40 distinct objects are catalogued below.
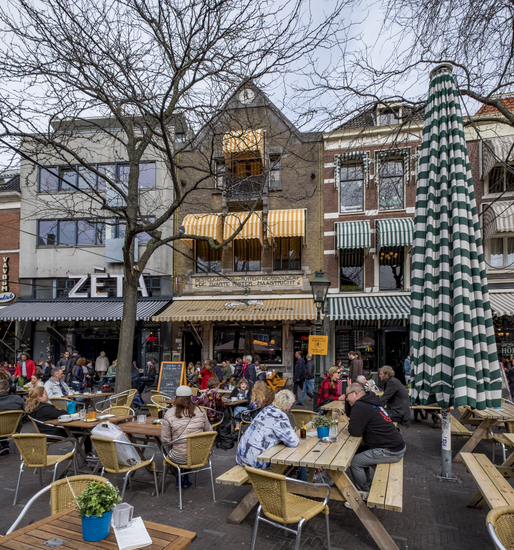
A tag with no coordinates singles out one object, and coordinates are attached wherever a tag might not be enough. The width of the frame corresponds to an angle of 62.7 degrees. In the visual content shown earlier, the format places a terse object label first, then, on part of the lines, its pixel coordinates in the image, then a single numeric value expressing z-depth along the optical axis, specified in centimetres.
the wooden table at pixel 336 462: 398
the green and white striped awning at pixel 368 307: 1505
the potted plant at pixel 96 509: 256
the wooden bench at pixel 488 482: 389
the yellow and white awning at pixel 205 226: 1694
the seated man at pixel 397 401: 739
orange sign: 1076
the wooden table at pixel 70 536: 260
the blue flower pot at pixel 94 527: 260
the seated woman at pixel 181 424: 539
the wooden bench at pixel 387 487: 383
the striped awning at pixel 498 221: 1488
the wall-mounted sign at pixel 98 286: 1838
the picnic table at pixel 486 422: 670
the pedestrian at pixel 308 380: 1336
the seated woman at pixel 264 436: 472
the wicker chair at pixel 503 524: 267
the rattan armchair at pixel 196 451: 520
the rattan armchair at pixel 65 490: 326
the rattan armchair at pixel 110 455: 498
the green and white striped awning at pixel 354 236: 1612
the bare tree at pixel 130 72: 721
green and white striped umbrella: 446
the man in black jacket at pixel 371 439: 484
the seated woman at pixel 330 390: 905
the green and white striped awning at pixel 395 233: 1570
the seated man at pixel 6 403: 731
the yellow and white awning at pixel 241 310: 1568
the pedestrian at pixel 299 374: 1333
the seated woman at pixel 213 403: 778
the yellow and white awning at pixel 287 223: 1642
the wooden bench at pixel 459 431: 687
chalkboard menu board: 1338
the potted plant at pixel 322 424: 509
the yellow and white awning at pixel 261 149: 1475
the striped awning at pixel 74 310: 1691
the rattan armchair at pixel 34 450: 527
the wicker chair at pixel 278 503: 358
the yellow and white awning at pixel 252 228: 1664
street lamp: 1058
